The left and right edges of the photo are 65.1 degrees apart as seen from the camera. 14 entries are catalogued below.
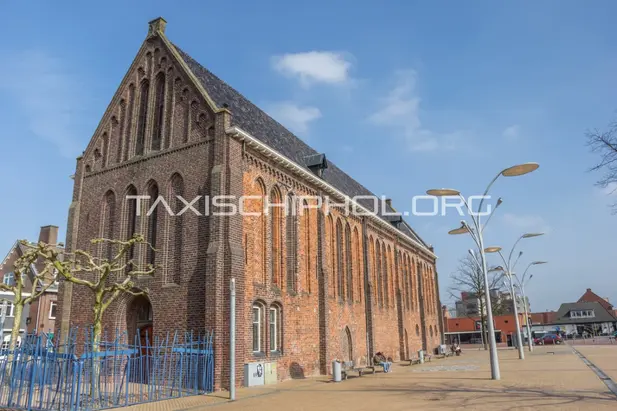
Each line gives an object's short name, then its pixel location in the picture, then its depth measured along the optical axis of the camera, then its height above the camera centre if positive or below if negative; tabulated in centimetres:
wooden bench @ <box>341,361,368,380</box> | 2389 -202
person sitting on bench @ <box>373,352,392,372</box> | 2610 -200
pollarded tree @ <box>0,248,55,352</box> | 1748 +181
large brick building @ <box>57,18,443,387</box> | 1947 +511
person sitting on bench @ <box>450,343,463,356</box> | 4462 -234
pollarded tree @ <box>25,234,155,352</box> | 1580 +247
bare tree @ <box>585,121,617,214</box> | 1443 +508
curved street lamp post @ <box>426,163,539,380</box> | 1854 +458
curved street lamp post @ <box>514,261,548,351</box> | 4112 +211
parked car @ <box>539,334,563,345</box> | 6469 -240
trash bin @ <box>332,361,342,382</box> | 2119 -188
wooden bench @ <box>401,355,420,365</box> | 3234 -244
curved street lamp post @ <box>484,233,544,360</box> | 3052 +332
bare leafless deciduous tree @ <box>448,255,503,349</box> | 5559 +441
